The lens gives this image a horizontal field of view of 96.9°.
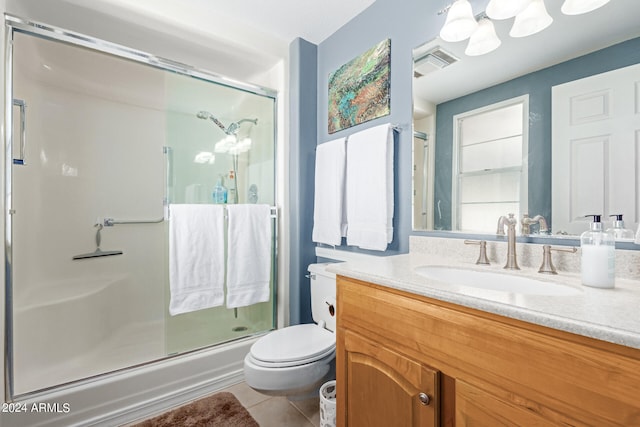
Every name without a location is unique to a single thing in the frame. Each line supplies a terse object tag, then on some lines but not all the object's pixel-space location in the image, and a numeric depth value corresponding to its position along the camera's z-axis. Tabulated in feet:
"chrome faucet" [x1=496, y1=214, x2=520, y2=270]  3.43
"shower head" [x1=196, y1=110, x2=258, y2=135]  6.35
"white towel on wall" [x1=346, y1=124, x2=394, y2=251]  4.93
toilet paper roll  5.28
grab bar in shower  7.20
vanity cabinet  1.65
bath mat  4.64
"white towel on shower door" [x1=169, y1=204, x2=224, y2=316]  5.48
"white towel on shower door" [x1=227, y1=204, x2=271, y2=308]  6.05
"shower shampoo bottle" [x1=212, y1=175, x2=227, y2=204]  6.20
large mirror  3.03
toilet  4.08
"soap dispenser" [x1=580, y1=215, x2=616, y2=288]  2.50
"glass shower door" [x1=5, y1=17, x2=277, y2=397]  5.59
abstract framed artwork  5.33
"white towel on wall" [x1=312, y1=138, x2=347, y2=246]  5.76
